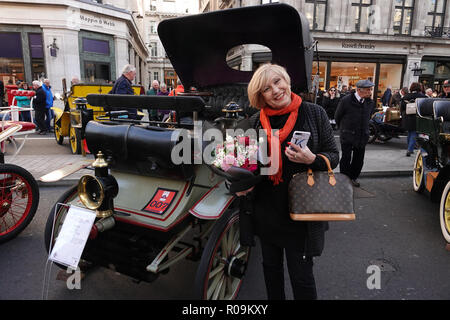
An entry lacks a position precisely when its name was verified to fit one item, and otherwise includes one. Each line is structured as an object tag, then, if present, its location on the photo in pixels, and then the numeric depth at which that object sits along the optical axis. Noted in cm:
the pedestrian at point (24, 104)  1115
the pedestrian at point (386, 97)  1488
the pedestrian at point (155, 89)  1153
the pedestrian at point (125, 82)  574
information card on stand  205
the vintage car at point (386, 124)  1005
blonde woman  189
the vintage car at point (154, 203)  226
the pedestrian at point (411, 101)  766
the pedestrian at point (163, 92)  1003
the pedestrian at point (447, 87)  638
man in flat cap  541
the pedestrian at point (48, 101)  1130
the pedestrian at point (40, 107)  1104
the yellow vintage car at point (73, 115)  761
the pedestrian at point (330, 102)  1361
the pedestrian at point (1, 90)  1338
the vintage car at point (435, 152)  380
